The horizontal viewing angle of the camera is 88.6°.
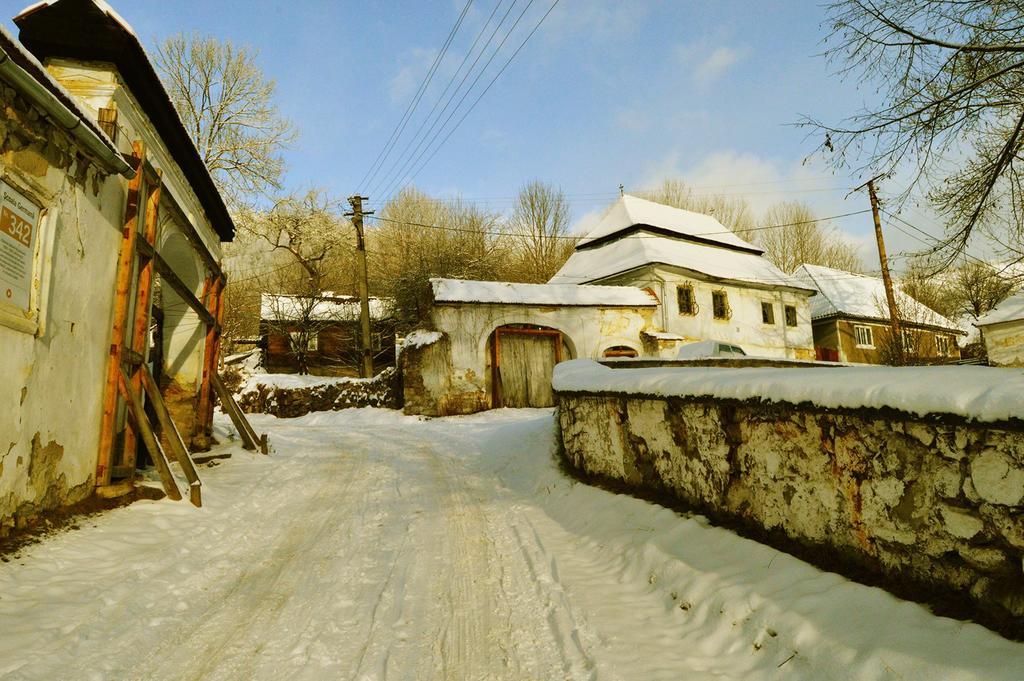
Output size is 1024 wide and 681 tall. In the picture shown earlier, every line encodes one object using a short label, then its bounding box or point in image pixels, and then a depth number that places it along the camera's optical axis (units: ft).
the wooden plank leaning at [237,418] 29.85
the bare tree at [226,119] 68.80
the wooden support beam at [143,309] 19.34
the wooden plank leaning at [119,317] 17.81
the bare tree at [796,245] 145.59
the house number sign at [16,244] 13.14
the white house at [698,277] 73.82
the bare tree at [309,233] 104.06
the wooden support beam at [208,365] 29.50
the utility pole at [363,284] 70.90
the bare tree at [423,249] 85.77
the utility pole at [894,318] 61.21
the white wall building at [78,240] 13.42
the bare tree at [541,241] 124.67
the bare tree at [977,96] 17.85
